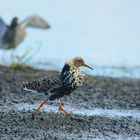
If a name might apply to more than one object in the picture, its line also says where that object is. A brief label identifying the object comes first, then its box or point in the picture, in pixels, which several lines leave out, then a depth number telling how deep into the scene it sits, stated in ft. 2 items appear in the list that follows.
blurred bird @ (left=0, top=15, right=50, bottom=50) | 107.65
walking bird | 62.23
